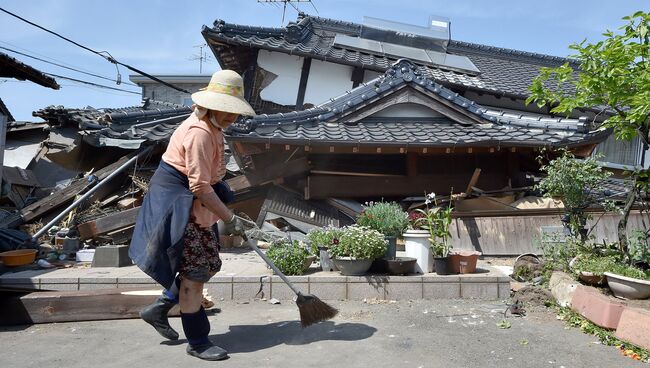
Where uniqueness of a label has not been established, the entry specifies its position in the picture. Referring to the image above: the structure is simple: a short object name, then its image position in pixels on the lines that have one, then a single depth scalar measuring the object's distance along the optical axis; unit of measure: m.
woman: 3.35
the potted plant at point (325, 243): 5.35
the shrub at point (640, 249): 5.08
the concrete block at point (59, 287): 4.94
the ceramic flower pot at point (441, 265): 5.27
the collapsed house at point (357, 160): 7.52
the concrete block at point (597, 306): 3.96
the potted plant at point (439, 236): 5.30
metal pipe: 7.22
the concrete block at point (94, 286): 5.01
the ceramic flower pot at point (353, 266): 5.07
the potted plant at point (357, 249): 5.00
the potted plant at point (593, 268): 4.84
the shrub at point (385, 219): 5.50
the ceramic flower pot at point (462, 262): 5.36
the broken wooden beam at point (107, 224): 7.45
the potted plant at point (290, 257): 5.22
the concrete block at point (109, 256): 5.92
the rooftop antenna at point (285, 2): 21.20
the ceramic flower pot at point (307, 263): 5.38
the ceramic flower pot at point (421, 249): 5.43
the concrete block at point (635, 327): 3.58
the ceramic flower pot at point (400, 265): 5.21
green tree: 4.41
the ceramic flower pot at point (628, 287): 4.43
